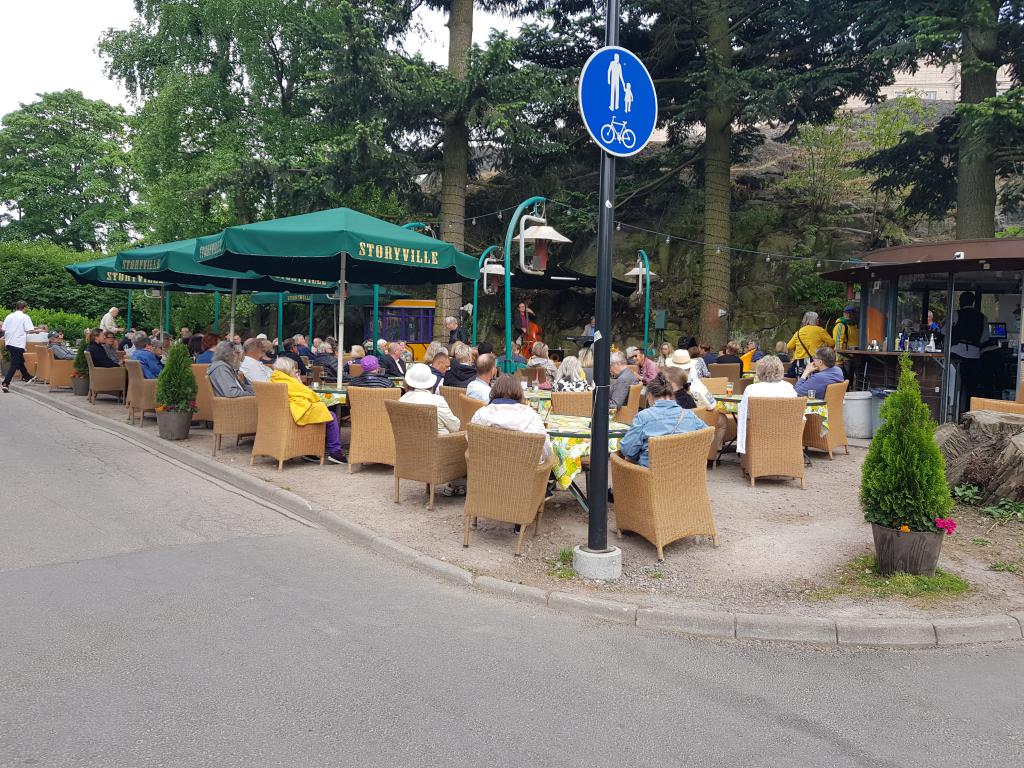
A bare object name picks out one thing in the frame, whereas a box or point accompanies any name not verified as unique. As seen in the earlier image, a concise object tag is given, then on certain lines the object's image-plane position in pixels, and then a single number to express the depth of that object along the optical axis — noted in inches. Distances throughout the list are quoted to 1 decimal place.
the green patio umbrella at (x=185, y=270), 471.2
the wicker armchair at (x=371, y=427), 319.6
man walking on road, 633.0
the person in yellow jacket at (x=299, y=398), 330.0
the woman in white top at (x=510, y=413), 238.7
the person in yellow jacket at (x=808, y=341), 522.6
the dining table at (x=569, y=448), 249.0
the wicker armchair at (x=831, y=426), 372.5
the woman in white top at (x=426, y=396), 286.5
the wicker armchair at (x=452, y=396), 359.6
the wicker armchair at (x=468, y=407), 306.2
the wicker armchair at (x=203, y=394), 431.2
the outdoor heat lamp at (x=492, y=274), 616.1
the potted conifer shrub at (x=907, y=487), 195.5
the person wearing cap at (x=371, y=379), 363.3
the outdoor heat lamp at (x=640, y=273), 716.0
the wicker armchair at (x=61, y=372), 625.0
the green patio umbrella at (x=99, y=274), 580.4
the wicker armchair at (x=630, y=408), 349.7
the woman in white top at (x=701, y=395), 354.9
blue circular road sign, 195.8
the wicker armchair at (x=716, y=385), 426.6
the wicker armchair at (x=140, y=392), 447.2
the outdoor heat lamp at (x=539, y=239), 463.2
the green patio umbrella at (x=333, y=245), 325.4
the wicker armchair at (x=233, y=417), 353.1
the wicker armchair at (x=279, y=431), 327.6
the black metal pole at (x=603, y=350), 195.0
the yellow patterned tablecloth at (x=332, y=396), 356.3
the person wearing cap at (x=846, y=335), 526.2
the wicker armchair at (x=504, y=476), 219.5
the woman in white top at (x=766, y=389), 329.7
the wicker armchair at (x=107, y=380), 546.9
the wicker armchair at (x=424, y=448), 263.0
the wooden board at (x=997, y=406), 311.4
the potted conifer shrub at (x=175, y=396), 398.3
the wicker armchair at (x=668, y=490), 218.5
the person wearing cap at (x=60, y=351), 640.4
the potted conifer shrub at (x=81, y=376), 582.9
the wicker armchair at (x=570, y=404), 346.9
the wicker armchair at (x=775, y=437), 314.3
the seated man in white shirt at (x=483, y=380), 312.8
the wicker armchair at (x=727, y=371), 550.3
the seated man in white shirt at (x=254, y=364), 388.2
